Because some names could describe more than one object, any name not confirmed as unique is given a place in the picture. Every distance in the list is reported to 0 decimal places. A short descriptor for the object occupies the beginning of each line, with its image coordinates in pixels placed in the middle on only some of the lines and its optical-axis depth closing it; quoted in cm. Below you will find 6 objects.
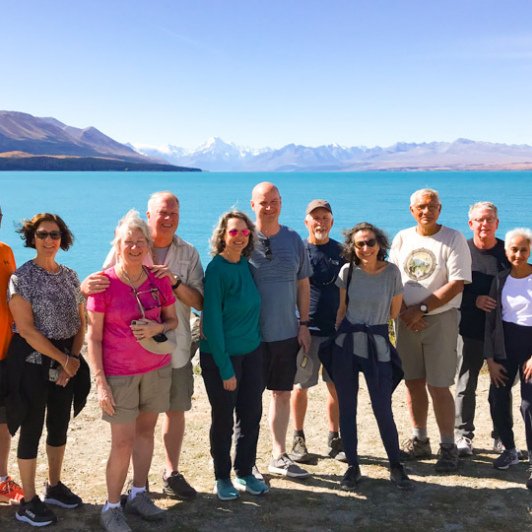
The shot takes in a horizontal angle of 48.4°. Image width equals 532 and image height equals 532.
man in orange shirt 424
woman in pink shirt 396
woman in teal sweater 438
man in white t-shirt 504
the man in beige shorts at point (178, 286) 445
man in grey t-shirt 483
